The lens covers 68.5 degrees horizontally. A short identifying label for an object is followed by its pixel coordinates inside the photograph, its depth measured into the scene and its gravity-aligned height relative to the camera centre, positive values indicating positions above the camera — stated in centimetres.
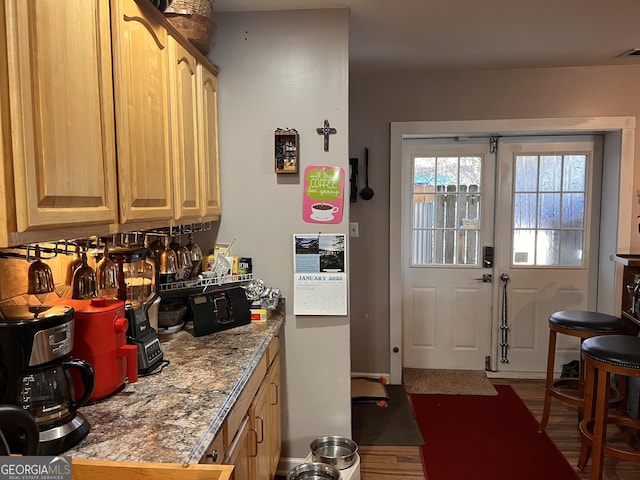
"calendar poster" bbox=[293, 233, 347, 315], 248 -35
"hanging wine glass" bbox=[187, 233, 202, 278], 236 -24
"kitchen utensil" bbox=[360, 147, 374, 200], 368 +17
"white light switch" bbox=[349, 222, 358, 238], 370 -16
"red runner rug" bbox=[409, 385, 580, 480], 261 -144
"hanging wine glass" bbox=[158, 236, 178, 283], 212 -24
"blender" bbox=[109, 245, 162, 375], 164 -35
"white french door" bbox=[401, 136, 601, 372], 377 -30
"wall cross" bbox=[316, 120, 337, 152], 243 +40
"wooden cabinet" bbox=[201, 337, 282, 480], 151 -84
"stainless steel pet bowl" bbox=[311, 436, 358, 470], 240 -125
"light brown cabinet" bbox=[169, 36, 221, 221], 190 +33
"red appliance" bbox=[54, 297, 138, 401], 139 -40
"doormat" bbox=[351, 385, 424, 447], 294 -143
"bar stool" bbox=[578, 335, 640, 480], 222 -82
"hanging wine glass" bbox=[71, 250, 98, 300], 158 -25
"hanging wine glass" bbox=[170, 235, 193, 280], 220 -24
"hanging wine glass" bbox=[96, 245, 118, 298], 173 -25
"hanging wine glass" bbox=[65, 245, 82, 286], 171 -21
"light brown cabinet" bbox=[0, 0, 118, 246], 101 +22
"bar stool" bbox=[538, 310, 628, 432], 275 -71
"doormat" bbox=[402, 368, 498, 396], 363 -139
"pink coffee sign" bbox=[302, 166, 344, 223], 245 +8
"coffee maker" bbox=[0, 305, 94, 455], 111 -40
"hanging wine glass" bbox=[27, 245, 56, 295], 137 -20
